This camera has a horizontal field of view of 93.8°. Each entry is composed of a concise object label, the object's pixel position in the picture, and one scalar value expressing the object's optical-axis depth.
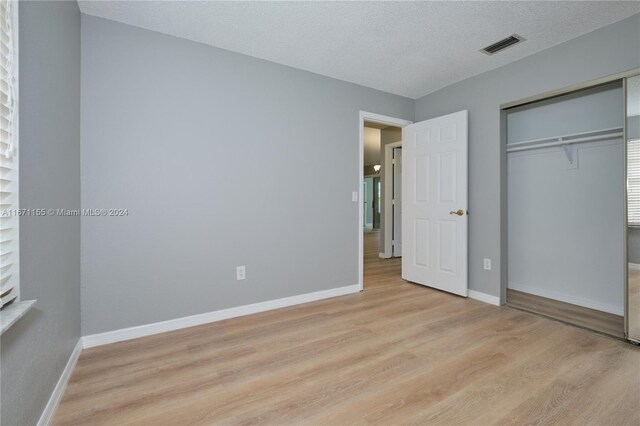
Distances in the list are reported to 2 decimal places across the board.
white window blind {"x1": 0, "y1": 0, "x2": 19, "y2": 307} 1.05
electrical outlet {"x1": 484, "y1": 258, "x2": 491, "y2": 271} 3.21
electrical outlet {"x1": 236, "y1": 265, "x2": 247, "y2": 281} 2.80
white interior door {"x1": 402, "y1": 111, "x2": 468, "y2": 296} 3.33
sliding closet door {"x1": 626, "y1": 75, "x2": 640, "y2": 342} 2.18
